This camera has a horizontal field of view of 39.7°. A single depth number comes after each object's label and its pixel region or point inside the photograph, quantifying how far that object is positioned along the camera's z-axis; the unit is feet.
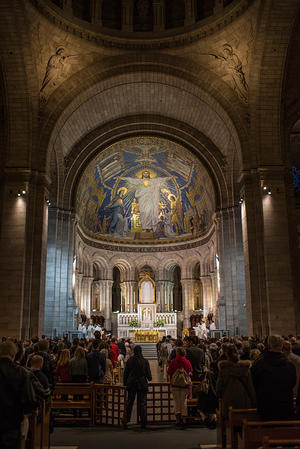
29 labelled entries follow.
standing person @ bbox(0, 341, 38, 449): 12.48
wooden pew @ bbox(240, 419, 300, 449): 13.35
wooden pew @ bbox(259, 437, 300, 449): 12.01
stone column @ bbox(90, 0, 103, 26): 62.39
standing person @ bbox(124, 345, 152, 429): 25.58
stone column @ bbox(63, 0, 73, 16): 58.44
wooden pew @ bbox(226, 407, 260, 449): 16.64
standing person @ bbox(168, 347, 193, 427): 25.08
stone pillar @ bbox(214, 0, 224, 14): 58.36
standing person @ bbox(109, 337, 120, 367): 41.56
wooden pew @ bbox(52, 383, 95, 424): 25.38
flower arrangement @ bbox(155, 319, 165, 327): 104.73
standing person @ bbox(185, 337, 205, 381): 29.19
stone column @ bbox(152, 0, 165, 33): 64.75
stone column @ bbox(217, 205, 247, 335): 74.38
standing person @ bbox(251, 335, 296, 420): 15.01
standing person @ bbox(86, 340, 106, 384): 28.43
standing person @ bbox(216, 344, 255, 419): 17.85
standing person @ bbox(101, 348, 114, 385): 32.14
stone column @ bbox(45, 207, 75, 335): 73.61
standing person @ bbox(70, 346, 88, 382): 27.14
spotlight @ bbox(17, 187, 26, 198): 54.95
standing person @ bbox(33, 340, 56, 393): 20.82
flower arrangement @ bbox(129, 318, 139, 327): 104.88
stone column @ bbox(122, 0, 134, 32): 64.54
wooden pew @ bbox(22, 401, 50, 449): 16.16
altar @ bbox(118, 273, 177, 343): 103.40
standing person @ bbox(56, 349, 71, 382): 27.53
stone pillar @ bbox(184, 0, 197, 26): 62.34
